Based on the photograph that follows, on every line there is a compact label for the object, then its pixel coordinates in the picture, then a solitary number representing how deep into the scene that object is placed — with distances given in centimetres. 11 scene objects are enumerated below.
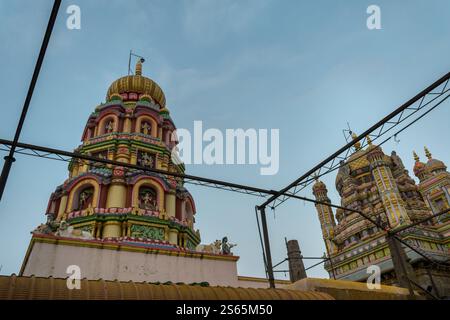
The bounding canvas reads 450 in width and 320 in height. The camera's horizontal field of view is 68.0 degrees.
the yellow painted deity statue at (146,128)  2562
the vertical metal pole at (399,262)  1569
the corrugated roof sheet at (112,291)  716
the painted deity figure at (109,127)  2523
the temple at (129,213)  1494
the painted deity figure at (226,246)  1817
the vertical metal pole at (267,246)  1335
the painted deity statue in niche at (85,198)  2108
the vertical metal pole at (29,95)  604
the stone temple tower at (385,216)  3078
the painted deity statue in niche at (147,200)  2109
